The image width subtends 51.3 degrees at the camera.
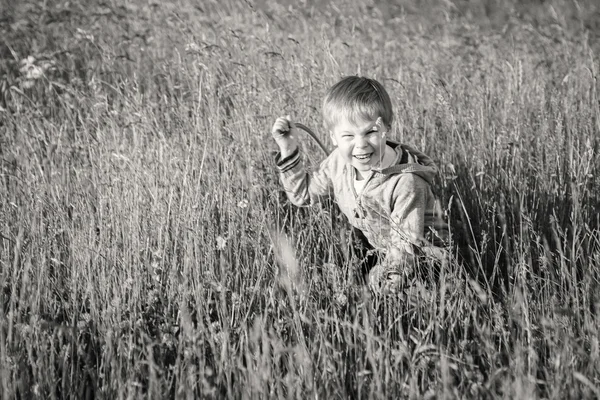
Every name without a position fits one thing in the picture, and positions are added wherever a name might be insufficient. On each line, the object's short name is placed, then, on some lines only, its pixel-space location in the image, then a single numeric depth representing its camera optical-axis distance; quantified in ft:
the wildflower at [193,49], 11.89
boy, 8.39
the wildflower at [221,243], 7.86
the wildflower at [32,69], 12.05
